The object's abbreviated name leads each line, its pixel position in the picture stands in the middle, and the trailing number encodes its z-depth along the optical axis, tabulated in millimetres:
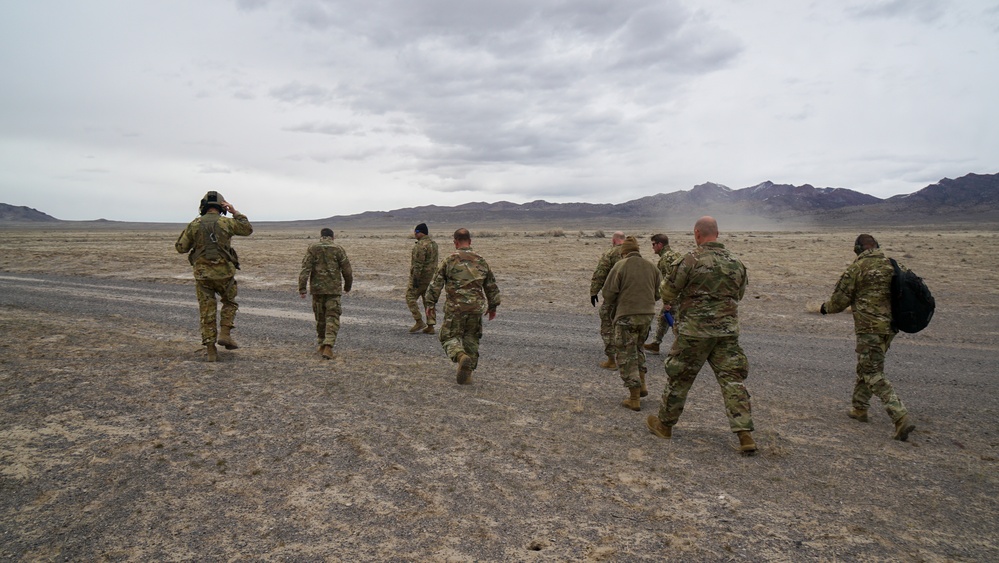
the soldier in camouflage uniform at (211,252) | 8109
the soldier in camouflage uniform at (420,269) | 11461
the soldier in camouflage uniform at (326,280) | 9000
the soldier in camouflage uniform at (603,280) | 8820
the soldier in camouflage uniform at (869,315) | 6207
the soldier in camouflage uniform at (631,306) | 6910
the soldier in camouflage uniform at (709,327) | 5441
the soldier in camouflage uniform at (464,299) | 7496
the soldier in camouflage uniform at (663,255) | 8477
